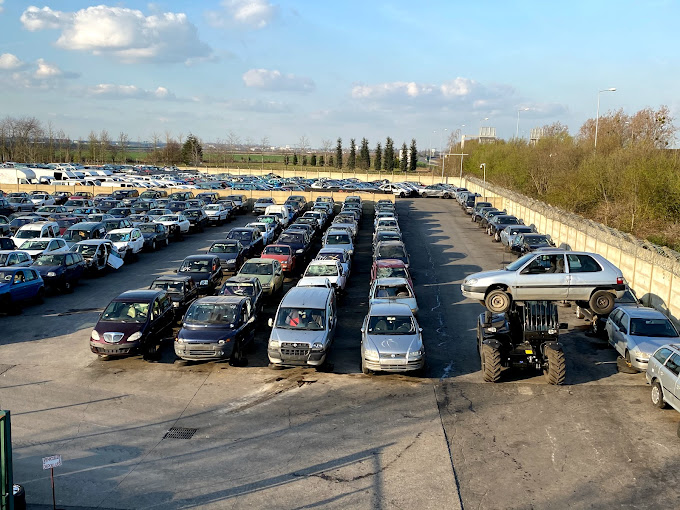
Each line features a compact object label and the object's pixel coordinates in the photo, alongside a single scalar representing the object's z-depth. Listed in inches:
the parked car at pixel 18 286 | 842.2
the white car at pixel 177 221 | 1526.8
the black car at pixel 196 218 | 1627.7
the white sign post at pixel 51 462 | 351.3
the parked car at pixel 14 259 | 979.3
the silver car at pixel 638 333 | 625.3
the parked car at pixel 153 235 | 1352.1
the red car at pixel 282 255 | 1110.4
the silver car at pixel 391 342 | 599.2
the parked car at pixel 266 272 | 925.2
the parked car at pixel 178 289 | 818.2
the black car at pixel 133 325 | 651.5
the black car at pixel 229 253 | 1092.5
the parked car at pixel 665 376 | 509.7
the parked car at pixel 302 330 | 620.7
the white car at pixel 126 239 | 1224.2
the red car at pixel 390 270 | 918.4
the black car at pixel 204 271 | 942.4
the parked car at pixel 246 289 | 797.2
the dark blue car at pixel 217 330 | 636.1
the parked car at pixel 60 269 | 956.0
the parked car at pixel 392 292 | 798.5
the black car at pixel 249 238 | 1247.0
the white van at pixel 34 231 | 1252.5
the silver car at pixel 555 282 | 613.6
